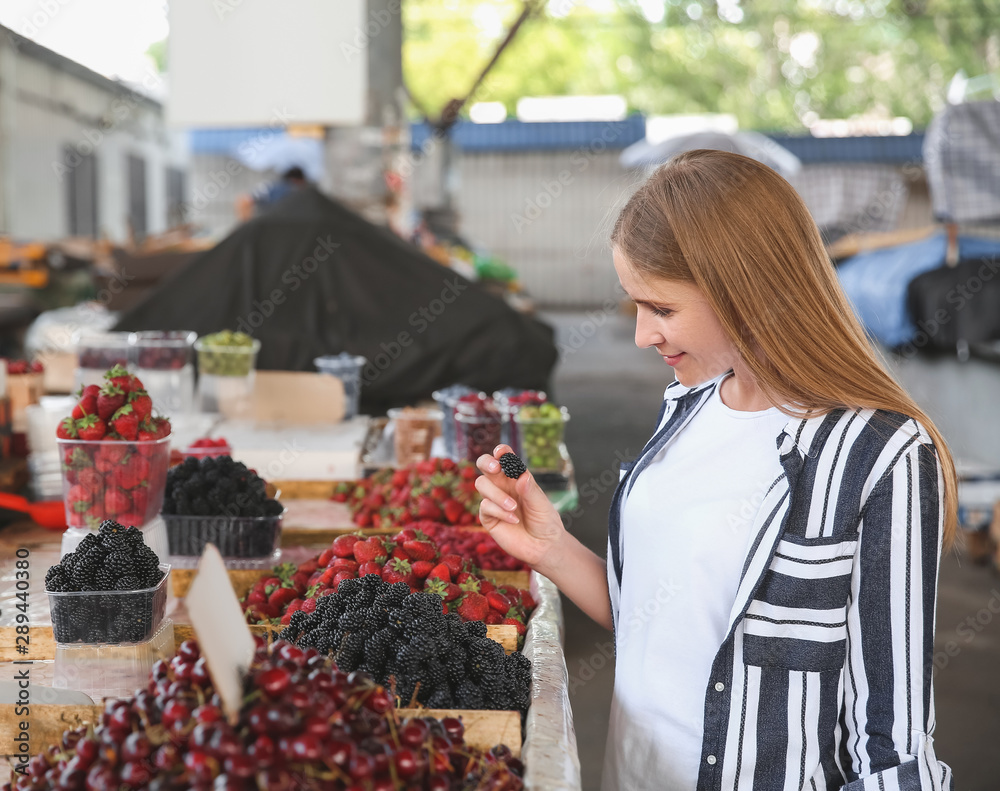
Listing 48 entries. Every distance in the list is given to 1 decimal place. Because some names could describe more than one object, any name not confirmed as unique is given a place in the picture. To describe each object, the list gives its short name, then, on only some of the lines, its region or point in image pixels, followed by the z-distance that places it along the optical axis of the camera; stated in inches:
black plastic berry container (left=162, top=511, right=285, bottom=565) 82.3
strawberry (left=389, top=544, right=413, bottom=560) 69.8
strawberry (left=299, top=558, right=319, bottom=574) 72.9
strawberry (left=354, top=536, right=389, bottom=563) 68.2
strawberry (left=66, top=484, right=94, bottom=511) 73.1
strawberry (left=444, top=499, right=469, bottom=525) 94.6
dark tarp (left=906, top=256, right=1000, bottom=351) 246.1
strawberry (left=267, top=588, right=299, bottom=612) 69.6
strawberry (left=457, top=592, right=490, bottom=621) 65.1
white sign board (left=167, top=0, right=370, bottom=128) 135.3
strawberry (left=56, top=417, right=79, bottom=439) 73.0
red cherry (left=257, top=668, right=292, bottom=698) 38.4
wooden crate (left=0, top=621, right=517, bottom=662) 63.6
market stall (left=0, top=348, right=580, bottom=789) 39.1
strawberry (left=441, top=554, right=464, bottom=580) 69.0
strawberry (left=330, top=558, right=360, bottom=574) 67.6
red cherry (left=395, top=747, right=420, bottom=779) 39.5
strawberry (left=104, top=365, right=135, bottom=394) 74.8
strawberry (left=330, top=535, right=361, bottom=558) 70.6
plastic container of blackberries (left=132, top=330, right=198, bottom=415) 118.1
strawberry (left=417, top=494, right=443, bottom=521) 93.9
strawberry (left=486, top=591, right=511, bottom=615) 67.7
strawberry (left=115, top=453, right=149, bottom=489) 73.7
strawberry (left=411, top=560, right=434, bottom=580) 67.2
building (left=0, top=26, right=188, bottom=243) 455.8
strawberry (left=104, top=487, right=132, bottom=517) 73.5
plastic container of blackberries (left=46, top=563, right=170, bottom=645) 59.2
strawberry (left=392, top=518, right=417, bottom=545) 72.1
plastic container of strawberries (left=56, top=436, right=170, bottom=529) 72.9
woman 49.0
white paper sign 37.2
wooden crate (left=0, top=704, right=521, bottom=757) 54.2
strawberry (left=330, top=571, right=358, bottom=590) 65.2
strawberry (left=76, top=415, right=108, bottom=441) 72.9
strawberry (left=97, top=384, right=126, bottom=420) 73.9
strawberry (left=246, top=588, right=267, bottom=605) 70.7
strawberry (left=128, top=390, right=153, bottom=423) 74.2
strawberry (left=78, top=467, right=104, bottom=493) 73.0
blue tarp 264.7
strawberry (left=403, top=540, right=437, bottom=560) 69.7
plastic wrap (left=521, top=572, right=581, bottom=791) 47.1
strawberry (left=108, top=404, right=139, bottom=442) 73.2
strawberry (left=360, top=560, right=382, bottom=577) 66.6
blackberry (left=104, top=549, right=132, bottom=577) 59.8
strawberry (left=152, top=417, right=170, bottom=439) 75.7
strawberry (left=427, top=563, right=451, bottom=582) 66.9
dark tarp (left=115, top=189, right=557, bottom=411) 166.1
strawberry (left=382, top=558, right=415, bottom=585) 65.3
